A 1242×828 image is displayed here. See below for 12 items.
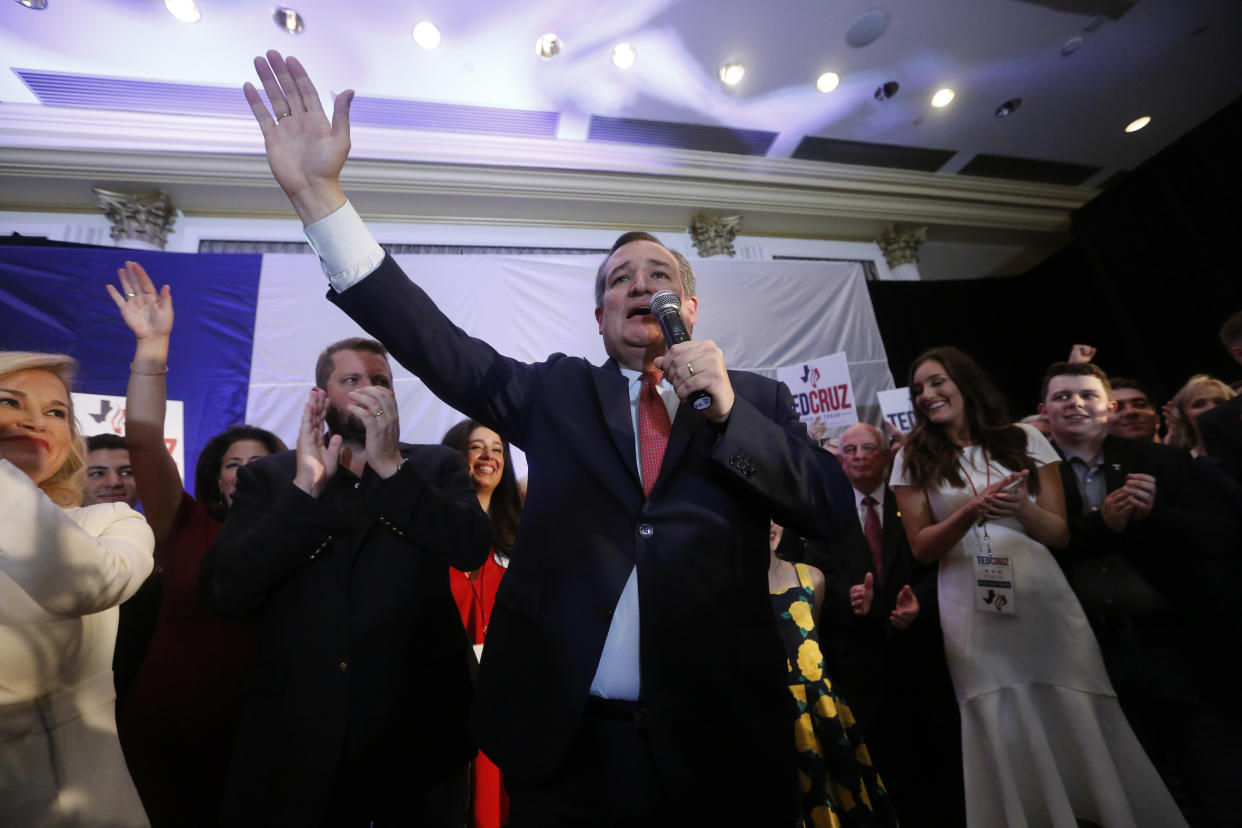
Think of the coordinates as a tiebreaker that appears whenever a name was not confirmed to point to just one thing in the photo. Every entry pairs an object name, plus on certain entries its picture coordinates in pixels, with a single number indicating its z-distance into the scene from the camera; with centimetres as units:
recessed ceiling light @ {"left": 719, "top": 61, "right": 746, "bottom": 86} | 443
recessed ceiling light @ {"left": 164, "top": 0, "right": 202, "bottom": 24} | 357
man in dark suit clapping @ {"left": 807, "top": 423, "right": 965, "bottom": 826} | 215
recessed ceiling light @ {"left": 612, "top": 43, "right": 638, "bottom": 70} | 416
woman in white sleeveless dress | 164
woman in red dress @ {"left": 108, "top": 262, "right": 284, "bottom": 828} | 142
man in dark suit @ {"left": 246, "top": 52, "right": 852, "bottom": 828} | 81
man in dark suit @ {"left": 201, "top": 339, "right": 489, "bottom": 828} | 117
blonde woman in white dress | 93
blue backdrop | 377
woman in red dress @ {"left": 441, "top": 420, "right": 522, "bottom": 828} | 194
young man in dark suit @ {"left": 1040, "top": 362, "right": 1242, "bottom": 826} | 169
